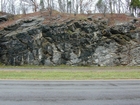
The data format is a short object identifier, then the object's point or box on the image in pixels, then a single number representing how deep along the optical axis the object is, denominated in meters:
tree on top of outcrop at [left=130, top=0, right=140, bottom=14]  49.66
